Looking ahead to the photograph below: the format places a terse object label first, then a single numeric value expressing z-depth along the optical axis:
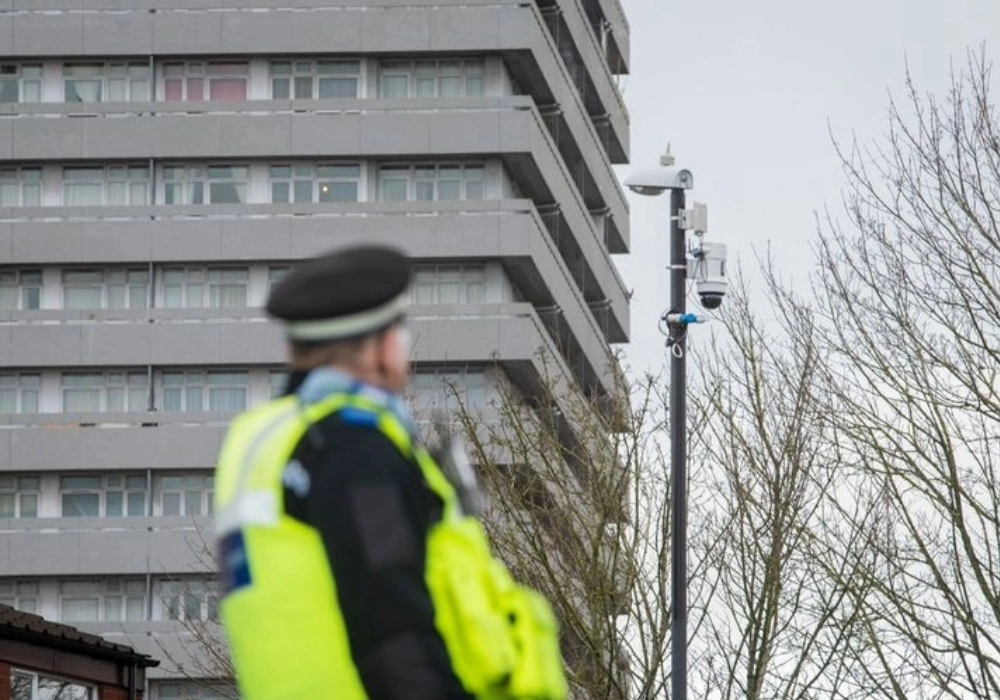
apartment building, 79.69
